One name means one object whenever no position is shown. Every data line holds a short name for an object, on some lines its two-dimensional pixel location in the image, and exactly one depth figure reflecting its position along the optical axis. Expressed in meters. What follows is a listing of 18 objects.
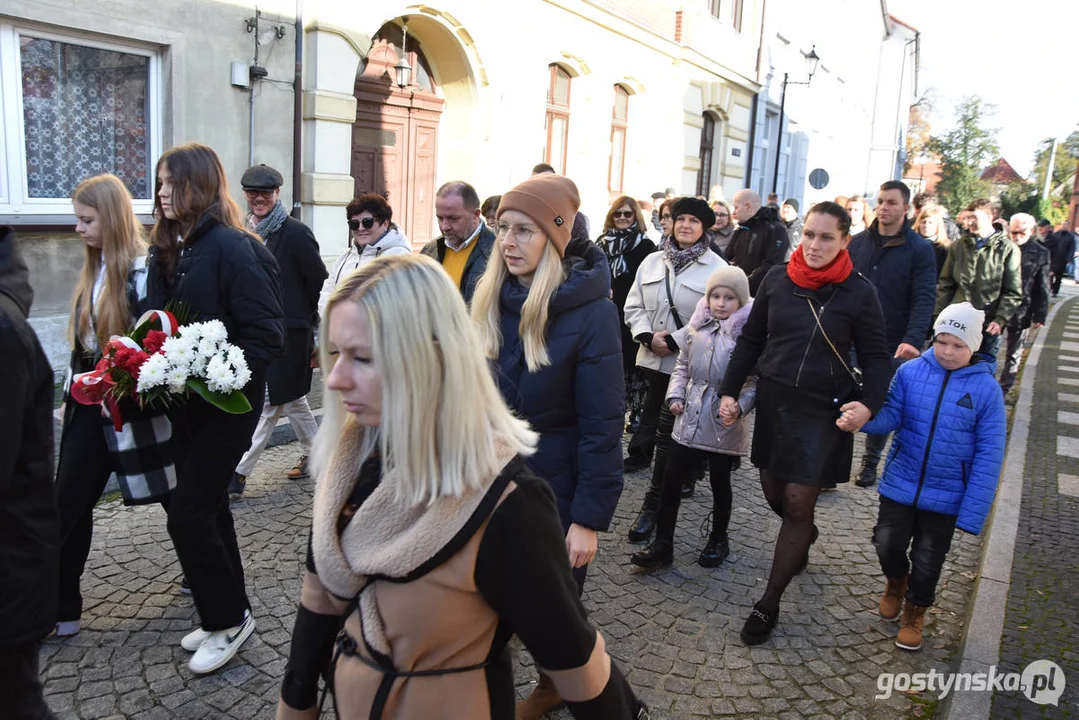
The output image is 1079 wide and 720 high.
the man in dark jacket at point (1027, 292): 9.30
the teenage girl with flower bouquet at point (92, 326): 3.54
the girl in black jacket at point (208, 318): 3.38
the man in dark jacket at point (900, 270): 5.89
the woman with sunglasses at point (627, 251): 6.71
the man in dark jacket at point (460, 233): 5.08
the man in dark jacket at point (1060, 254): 24.86
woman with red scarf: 3.90
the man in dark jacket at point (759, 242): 7.88
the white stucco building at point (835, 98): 23.14
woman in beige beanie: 2.89
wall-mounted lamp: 10.92
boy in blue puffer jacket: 3.87
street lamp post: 21.83
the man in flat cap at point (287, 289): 5.37
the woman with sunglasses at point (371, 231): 5.72
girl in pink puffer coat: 4.59
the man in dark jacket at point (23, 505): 2.06
